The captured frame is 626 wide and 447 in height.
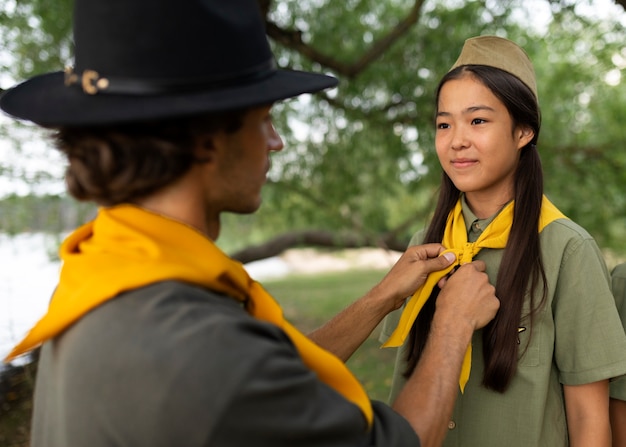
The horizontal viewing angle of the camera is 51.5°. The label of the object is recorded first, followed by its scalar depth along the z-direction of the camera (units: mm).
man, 1132
